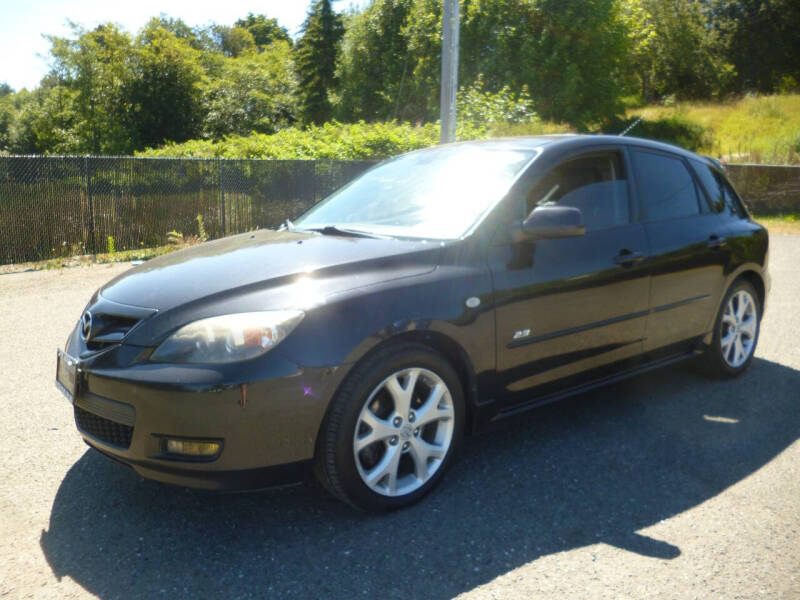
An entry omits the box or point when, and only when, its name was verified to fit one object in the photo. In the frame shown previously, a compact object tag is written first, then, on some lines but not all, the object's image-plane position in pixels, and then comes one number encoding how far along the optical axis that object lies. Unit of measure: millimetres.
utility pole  11391
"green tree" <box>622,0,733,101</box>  46656
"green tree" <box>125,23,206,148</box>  51531
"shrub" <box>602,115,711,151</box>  31177
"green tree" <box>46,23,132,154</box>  52531
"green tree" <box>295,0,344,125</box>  54812
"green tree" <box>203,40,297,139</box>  50938
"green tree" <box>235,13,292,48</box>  103312
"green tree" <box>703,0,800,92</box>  47344
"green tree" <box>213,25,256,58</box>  95750
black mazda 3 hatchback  2830
